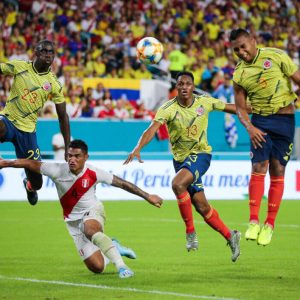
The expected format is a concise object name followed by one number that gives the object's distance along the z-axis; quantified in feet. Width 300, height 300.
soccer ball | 48.83
